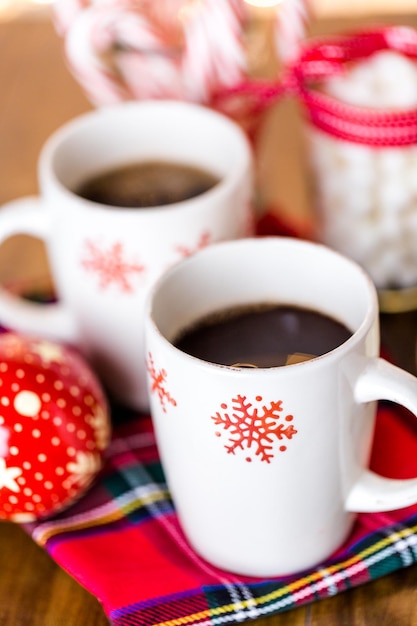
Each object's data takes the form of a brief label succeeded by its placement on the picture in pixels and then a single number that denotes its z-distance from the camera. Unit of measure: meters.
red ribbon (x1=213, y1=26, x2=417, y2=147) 0.69
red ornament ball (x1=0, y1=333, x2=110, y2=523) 0.61
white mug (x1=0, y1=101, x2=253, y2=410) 0.65
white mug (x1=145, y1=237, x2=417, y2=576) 0.56
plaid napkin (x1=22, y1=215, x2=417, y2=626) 0.59
